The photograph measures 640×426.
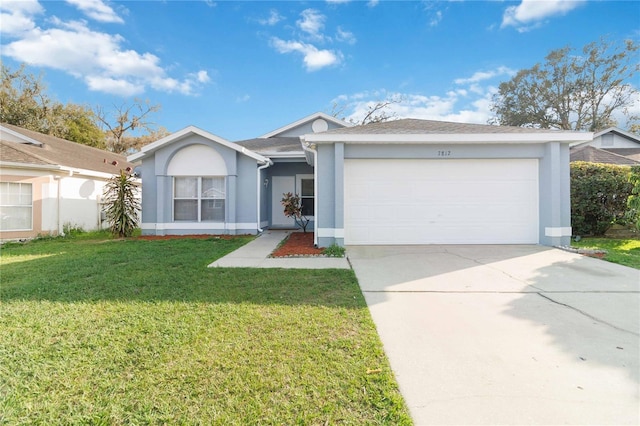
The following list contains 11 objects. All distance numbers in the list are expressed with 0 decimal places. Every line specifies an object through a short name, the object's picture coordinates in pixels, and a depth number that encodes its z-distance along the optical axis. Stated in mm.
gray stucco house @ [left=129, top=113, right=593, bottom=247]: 7848
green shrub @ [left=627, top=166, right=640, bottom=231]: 7711
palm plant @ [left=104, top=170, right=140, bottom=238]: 10664
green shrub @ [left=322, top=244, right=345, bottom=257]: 7043
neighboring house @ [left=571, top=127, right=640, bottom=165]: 18484
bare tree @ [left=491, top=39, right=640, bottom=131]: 26469
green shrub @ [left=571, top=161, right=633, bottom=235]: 9148
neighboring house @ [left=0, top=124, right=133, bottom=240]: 10250
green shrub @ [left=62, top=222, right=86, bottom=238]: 11445
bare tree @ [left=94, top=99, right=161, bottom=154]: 31172
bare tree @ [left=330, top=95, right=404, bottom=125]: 26609
